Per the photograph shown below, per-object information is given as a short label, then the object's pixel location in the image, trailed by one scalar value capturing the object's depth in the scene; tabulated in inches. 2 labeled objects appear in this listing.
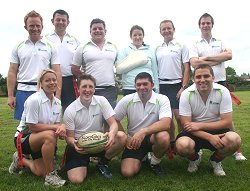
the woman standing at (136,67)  283.7
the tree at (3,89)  1984.5
